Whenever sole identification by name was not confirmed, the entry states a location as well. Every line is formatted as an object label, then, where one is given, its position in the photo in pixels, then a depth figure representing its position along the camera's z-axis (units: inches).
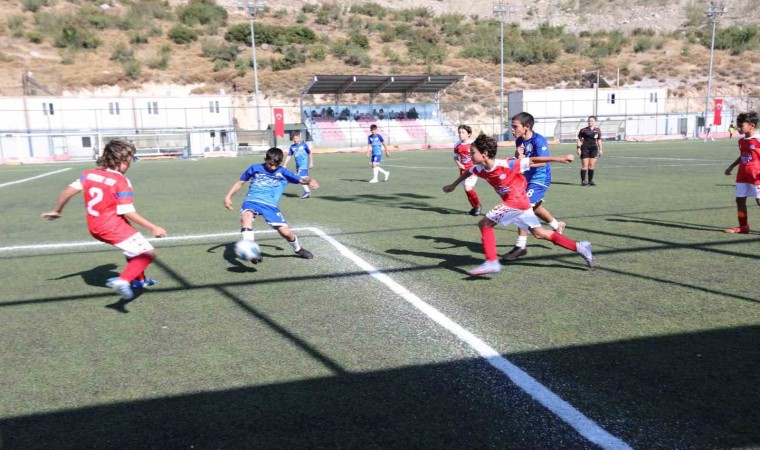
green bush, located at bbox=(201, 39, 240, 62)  2687.0
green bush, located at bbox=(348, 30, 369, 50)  3038.9
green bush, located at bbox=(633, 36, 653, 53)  3209.2
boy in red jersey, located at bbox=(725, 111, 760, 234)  325.7
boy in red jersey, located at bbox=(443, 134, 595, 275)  237.1
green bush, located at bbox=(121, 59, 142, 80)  2351.1
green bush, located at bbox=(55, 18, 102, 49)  2628.0
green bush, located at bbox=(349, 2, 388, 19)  3905.0
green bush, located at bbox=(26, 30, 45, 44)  2625.5
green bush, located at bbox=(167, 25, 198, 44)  2869.1
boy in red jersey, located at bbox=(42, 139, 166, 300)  216.5
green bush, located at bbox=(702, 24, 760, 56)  3038.9
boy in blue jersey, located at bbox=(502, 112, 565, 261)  297.7
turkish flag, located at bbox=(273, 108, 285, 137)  1685.5
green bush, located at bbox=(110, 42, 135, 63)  2535.2
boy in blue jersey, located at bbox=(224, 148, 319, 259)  291.7
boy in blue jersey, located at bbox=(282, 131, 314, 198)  589.9
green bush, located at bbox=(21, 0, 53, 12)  3026.6
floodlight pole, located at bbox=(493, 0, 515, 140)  2133.4
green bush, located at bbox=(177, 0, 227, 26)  3174.2
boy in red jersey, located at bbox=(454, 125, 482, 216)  429.1
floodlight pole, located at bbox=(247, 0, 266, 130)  1699.6
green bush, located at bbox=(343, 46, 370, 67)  2802.7
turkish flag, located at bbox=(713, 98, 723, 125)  1884.7
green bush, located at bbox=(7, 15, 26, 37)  2659.9
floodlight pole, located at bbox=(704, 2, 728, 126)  2083.7
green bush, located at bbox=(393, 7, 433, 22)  3831.2
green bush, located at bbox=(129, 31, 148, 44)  2783.0
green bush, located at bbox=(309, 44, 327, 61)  2790.4
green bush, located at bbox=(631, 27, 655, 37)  3545.3
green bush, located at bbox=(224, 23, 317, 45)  2940.5
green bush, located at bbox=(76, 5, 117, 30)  2906.0
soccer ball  260.2
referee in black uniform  598.9
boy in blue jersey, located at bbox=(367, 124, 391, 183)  682.2
